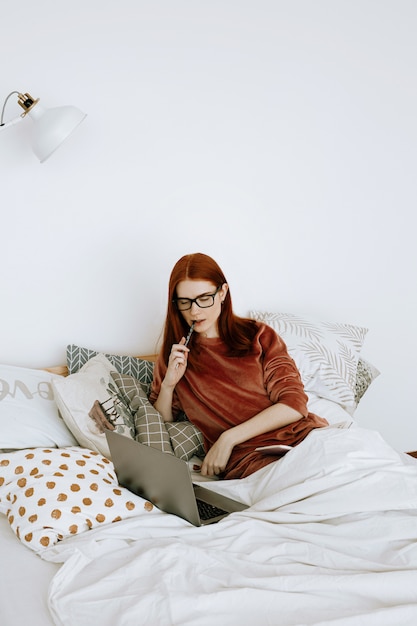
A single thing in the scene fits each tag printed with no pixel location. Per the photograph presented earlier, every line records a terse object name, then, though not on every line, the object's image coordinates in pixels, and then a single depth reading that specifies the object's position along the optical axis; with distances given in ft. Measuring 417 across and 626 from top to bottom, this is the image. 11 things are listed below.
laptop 4.73
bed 3.78
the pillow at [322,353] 7.81
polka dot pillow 4.73
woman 6.18
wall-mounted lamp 6.42
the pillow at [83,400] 6.08
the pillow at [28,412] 5.94
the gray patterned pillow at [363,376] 8.37
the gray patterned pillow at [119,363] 7.11
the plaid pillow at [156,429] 6.19
